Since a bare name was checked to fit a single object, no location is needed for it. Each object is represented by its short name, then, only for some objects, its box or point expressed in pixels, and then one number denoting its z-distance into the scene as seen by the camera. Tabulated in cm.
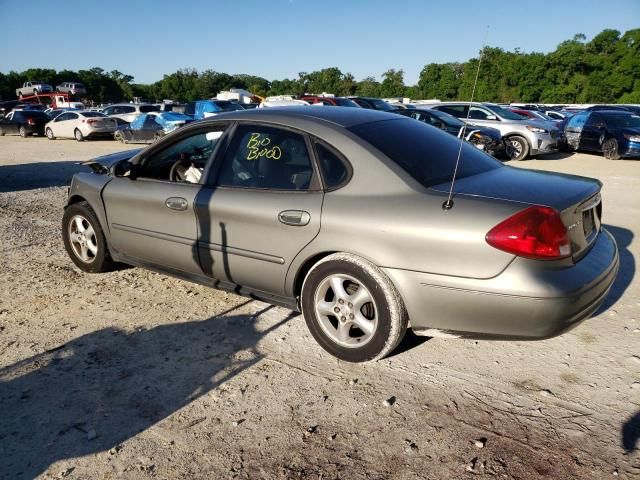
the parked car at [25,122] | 2645
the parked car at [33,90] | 5784
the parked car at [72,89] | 5591
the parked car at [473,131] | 1334
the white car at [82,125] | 2248
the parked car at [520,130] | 1447
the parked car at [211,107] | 2025
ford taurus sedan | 271
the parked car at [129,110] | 2386
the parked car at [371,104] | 1922
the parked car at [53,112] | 3143
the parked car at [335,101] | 1902
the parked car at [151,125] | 2052
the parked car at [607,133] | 1461
